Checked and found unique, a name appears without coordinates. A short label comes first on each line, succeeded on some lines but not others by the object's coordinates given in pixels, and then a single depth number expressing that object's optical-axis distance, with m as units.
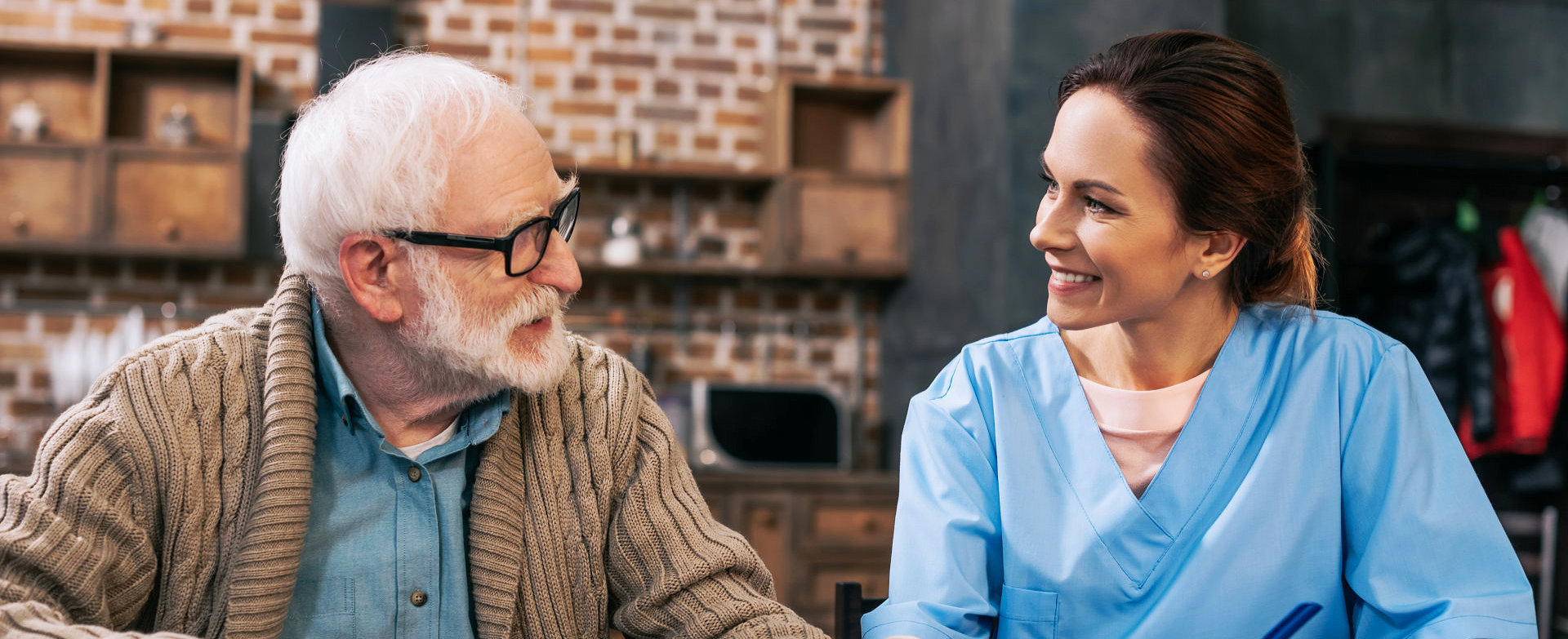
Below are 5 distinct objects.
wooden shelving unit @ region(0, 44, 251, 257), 3.83
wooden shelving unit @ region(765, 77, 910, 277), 4.25
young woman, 1.28
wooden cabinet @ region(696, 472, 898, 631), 3.76
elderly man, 1.23
